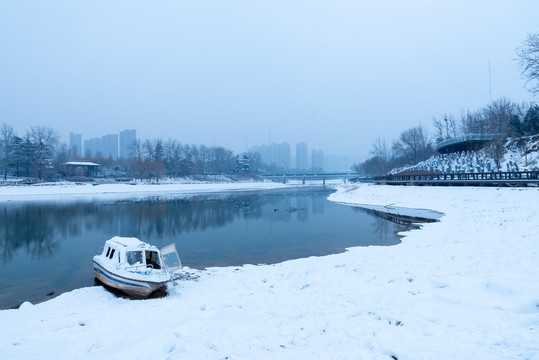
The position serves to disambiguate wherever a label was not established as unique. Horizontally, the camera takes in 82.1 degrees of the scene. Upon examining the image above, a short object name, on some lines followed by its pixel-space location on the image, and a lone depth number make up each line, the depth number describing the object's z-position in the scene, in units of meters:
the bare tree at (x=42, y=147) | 88.56
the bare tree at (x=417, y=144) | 102.88
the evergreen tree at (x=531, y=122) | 52.11
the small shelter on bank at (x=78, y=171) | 93.25
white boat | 11.02
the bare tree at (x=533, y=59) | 33.41
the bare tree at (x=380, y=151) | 135.55
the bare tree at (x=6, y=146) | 85.26
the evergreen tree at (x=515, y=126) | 54.93
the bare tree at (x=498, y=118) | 71.00
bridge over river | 160.07
